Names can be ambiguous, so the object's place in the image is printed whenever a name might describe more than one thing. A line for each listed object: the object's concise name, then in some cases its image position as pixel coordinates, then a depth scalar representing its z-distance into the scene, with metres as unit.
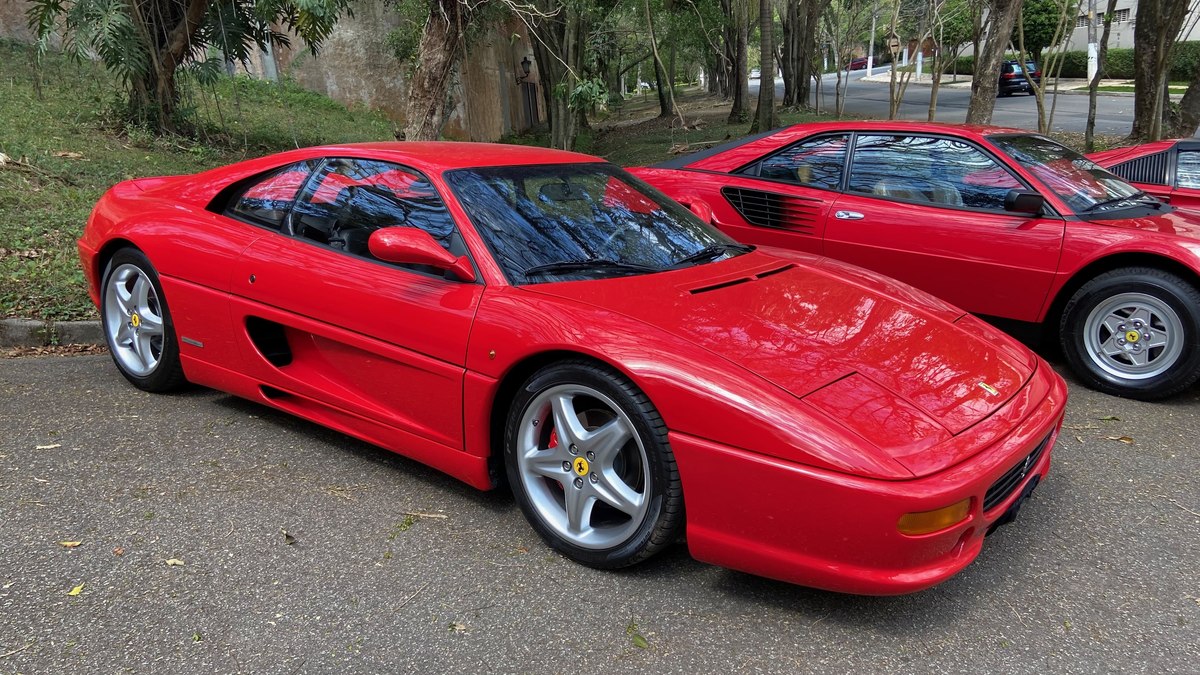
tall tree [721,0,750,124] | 21.52
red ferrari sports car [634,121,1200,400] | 4.23
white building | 42.73
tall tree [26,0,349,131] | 8.59
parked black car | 31.25
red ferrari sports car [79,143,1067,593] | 2.20
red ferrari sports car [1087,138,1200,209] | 6.01
